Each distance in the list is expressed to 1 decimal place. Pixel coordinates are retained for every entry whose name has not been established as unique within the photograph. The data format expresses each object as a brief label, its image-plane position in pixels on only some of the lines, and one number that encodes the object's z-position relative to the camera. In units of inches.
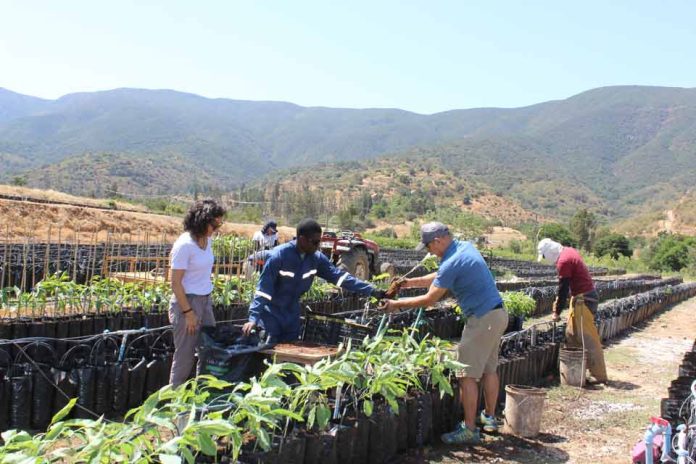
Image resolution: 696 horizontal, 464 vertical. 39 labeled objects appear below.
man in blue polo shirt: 187.2
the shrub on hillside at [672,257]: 1651.1
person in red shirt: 291.6
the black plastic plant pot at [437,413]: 197.0
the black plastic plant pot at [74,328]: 281.7
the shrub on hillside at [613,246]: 1851.9
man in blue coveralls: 181.0
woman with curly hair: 174.2
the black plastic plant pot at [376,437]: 167.6
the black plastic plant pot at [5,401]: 186.4
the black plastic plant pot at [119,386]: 210.5
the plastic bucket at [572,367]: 283.6
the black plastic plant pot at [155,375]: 222.4
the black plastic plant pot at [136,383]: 215.0
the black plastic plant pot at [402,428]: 179.2
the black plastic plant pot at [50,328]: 273.6
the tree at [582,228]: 1978.3
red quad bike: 545.6
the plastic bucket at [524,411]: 205.6
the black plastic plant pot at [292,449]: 134.8
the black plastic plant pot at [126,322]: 301.7
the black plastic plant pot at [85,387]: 201.0
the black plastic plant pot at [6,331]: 262.2
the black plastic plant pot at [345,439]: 154.6
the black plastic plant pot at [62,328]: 277.1
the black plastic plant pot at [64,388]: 197.3
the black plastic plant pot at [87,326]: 286.0
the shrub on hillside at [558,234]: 1754.4
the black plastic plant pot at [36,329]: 267.9
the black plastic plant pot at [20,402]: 188.1
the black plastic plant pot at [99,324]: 290.8
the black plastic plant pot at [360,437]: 160.8
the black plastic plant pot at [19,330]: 265.3
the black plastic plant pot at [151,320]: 307.3
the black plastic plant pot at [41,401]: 193.0
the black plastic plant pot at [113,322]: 295.1
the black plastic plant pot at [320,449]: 143.9
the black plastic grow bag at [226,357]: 158.4
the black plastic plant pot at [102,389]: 205.0
